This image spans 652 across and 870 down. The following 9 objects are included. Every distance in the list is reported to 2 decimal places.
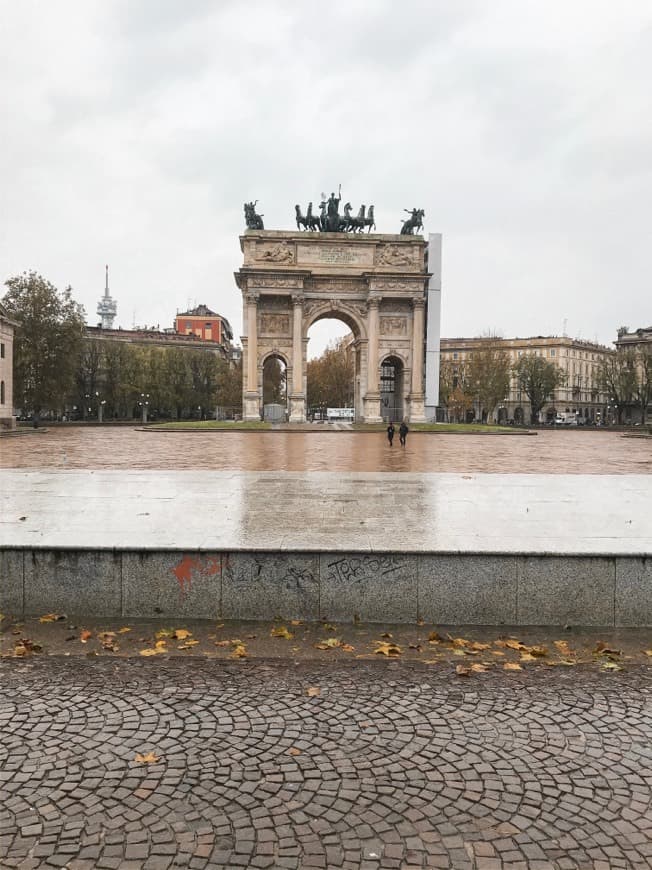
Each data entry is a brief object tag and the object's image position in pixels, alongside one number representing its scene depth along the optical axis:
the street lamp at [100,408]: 81.06
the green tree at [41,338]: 58.12
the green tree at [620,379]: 85.94
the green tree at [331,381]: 99.00
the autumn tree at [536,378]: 95.06
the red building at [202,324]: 131.12
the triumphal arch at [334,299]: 61.97
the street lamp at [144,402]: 84.44
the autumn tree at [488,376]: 86.00
